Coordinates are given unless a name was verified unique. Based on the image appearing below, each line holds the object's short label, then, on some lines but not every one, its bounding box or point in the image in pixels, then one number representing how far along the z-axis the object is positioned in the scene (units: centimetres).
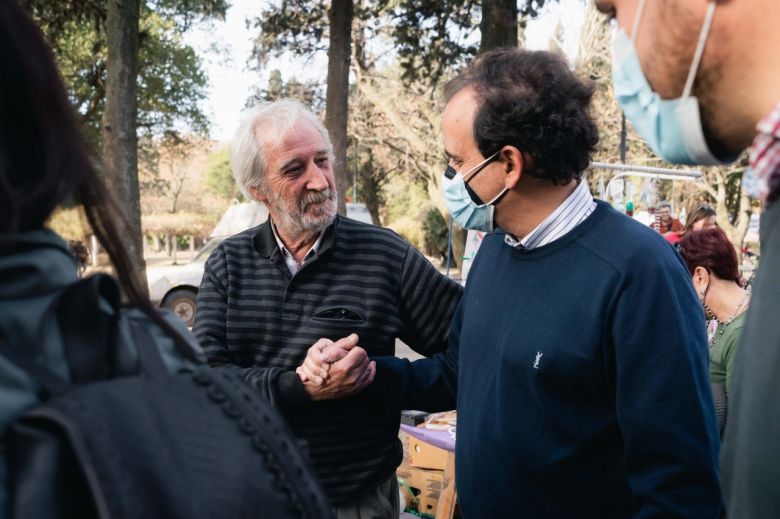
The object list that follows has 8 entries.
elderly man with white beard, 253
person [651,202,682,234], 1018
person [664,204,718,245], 834
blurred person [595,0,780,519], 94
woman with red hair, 425
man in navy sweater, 176
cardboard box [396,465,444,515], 445
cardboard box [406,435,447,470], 443
